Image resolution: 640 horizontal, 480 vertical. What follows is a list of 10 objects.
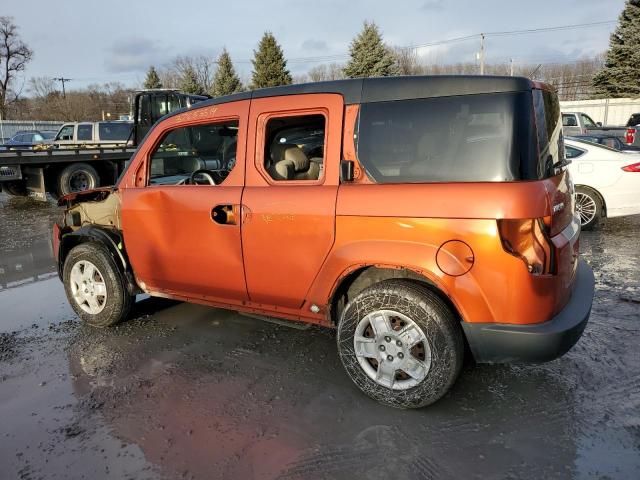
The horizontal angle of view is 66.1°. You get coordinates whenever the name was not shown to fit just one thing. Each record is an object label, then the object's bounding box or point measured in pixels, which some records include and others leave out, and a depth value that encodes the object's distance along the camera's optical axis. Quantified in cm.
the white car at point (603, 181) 742
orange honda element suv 259
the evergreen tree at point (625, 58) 3572
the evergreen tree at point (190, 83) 5523
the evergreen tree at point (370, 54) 4456
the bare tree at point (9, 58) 5720
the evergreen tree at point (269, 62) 4709
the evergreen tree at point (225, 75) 5125
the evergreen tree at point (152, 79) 6172
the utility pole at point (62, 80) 7498
